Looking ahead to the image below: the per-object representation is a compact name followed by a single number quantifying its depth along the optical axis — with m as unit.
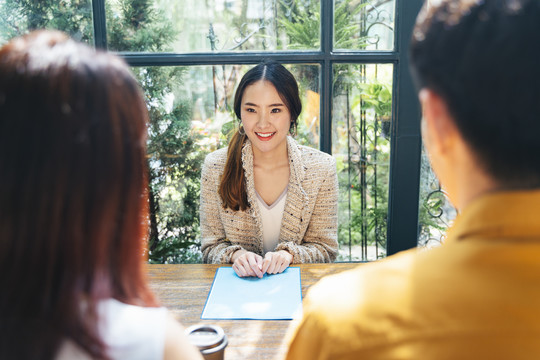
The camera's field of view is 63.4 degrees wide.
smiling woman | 1.99
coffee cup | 0.88
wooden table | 1.15
